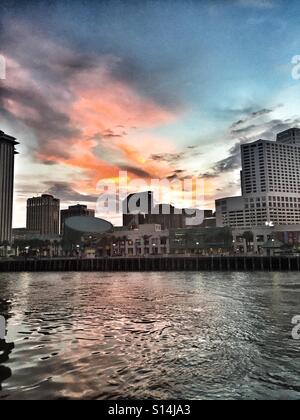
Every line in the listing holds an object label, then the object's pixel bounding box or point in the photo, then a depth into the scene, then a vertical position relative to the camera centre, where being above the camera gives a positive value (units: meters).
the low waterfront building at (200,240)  143.12 +3.39
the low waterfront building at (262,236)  145.25 +4.65
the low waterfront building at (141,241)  162.50 +4.03
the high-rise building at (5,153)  191.91 +54.00
